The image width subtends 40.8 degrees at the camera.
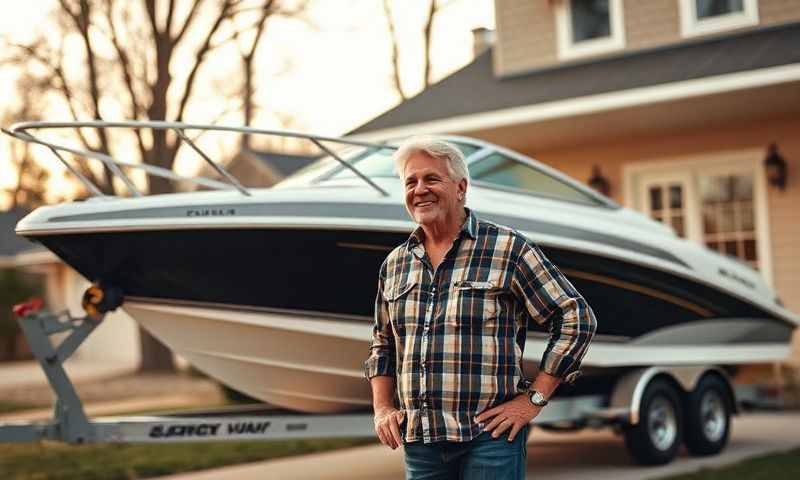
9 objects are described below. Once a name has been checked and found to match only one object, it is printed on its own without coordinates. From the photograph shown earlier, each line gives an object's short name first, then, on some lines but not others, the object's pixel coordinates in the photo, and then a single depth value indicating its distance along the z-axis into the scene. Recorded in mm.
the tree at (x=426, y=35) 24141
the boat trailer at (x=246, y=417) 6227
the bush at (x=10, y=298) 27594
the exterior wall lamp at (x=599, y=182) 12758
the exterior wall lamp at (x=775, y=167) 11523
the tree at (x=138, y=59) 18828
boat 6312
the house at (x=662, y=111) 10969
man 3162
